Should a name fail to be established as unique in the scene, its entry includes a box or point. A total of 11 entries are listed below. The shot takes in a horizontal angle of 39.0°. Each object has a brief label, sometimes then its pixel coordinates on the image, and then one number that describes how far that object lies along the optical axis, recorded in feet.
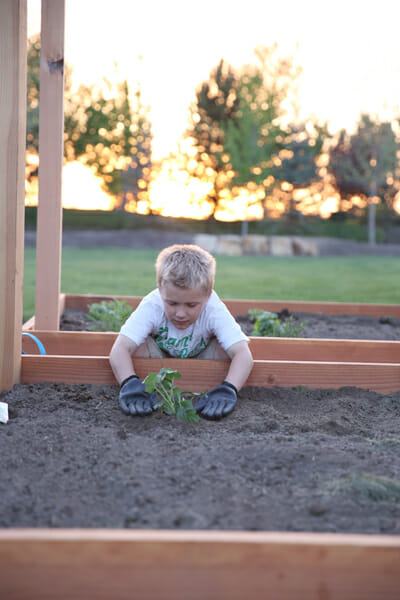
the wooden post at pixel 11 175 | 8.36
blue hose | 10.86
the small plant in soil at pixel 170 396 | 8.05
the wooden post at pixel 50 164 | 11.96
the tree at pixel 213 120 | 83.71
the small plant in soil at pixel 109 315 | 14.51
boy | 8.54
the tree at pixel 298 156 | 81.46
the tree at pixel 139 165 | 73.46
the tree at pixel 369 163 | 75.10
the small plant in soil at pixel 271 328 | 13.56
